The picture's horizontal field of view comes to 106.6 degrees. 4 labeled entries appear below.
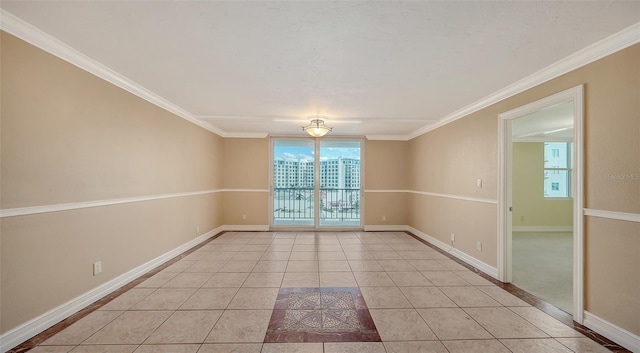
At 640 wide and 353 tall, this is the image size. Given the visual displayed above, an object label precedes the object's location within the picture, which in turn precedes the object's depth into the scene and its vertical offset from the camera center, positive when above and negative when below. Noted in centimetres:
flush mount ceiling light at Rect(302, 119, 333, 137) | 425 +85
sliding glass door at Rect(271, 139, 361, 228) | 596 -20
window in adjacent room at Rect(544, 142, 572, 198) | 608 +15
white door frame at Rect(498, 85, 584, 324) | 214 -12
